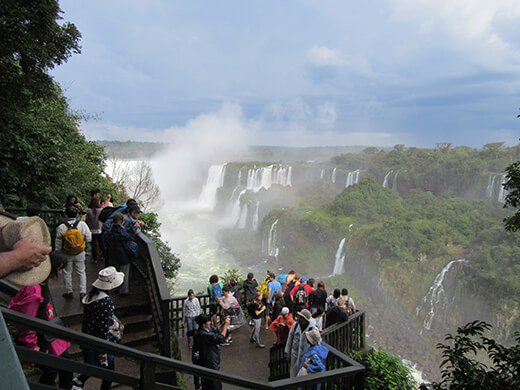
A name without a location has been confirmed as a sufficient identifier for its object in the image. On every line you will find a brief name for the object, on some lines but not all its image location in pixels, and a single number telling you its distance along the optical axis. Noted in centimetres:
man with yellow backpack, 461
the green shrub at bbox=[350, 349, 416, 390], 544
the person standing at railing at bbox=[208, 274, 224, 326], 653
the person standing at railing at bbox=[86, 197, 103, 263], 639
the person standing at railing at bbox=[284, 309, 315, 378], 428
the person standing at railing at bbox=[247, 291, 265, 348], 653
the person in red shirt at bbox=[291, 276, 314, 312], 690
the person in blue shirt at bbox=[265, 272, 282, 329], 745
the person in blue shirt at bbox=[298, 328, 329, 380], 401
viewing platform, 179
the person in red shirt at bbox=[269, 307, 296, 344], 575
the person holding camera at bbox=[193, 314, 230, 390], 412
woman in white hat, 349
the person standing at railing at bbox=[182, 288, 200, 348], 589
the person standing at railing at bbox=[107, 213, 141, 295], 506
